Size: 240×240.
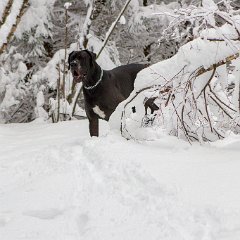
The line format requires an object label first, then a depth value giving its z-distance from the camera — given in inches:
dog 244.2
